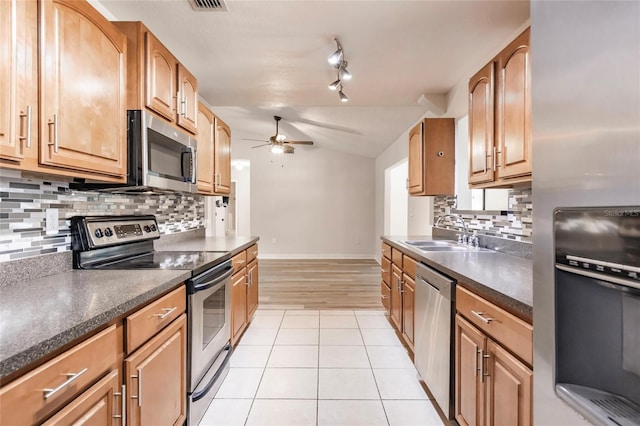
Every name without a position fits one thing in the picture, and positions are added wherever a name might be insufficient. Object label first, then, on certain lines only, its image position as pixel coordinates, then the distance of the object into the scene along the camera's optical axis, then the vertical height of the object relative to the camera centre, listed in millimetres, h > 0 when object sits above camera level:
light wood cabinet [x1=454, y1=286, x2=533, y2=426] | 1074 -631
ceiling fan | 5180 +1264
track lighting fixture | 2145 +1156
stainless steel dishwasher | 1636 -727
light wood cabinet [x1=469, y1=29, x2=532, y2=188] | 1531 +560
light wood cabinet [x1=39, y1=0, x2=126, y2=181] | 1129 +543
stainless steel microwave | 1613 +338
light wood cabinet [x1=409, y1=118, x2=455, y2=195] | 2945 +579
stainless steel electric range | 1608 -352
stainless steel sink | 2404 -285
